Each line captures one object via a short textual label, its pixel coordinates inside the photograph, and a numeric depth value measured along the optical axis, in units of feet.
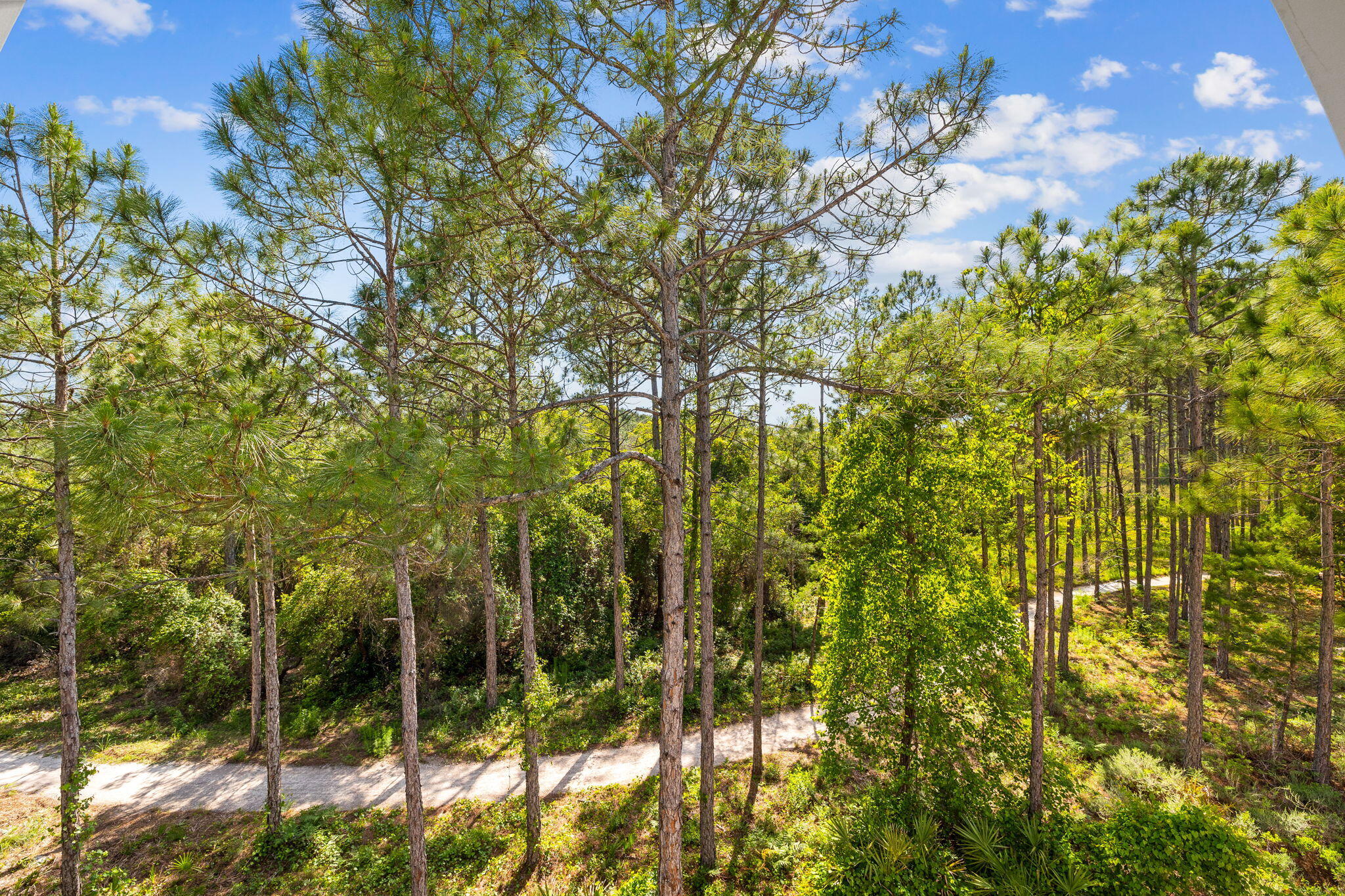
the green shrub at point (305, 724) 38.45
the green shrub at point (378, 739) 35.58
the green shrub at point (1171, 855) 18.53
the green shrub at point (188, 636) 39.09
